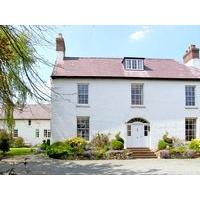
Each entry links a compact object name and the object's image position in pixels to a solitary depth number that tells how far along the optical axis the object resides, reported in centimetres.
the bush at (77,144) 733
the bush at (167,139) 813
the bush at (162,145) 797
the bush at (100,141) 786
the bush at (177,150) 770
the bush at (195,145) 781
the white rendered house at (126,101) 806
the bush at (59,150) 713
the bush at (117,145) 768
